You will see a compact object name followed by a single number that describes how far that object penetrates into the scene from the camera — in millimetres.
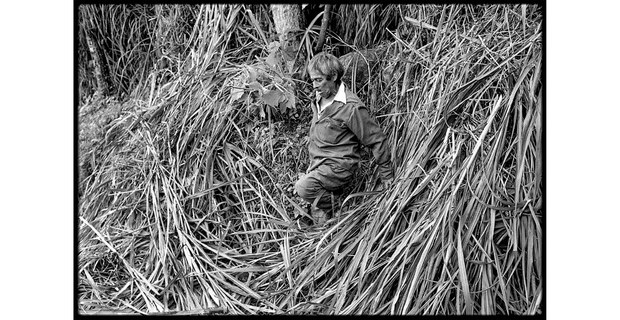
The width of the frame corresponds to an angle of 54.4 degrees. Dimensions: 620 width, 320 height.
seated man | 3074
